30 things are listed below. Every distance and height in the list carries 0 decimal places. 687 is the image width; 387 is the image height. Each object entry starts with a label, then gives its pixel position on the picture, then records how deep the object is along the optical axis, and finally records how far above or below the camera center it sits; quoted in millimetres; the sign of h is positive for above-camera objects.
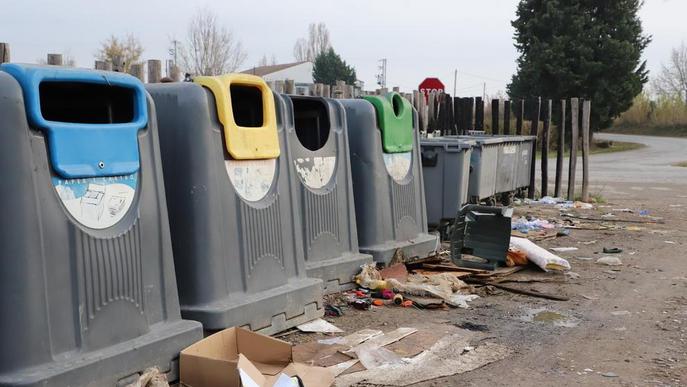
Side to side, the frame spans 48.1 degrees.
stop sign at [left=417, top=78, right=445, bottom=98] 17797 +159
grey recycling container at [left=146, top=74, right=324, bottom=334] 4559 -680
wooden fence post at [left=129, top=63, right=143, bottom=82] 7773 +294
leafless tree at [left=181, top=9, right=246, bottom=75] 39844 +2296
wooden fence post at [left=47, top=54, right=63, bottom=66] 7059 +395
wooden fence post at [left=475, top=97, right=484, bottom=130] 13953 -425
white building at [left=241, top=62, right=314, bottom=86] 59944 +1919
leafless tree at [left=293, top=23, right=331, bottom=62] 80625 +5419
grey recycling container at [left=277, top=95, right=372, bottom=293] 5941 -754
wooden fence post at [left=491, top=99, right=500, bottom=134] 14688 -510
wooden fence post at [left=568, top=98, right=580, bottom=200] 14336 -1091
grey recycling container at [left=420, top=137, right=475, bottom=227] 8914 -1012
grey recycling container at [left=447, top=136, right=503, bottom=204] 10271 -1070
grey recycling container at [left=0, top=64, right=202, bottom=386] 3334 -642
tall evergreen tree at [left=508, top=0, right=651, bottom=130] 37562 +1603
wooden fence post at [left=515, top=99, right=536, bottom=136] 14417 -474
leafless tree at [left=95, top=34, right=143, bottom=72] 31016 +2157
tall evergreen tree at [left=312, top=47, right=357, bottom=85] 64438 +2058
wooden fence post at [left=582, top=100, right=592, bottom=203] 14439 -901
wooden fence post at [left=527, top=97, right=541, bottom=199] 13594 -798
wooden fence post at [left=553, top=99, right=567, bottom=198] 14500 -1215
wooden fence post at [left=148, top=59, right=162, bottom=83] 8070 +298
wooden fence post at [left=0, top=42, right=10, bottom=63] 6445 +423
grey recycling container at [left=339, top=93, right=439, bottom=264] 6855 -768
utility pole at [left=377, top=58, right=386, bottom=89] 65038 +1284
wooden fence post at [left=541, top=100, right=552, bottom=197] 14453 -1151
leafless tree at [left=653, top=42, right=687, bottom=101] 75125 +526
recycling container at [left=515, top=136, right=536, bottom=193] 12680 -1227
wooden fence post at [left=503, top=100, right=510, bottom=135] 14805 -483
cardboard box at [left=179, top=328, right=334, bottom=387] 3797 -1377
